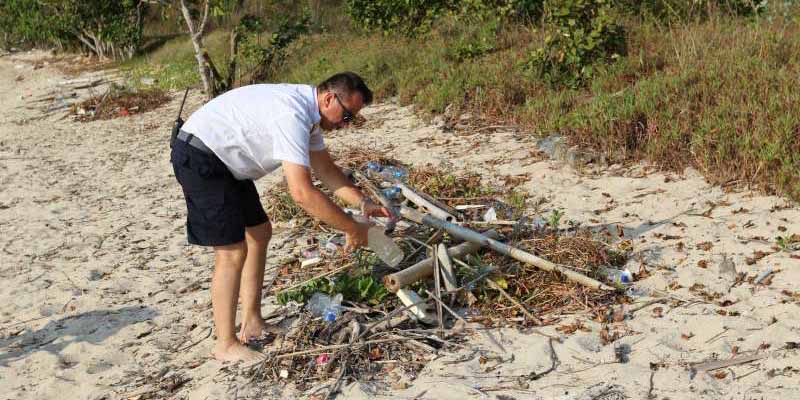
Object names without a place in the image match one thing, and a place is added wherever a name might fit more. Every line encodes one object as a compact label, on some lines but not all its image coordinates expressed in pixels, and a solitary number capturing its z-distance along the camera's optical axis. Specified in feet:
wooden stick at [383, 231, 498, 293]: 12.53
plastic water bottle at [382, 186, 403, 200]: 18.09
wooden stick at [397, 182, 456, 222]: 15.65
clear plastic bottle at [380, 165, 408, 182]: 20.10
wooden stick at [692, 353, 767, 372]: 10.58
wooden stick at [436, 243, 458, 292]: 12.91
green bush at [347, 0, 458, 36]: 33.71
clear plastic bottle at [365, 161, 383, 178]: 20.53
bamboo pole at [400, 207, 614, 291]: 12.91
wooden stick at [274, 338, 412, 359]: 11.60
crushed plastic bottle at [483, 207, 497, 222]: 15.90
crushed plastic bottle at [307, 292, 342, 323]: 12.48
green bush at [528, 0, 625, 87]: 23.97
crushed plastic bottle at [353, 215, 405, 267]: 11.59
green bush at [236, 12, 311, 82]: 38.75
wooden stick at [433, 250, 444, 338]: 12.16
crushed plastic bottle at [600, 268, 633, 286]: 13.29
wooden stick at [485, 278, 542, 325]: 12.26
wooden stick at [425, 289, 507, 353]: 11.71
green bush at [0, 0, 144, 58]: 58.44
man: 10.34
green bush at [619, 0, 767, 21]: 25.21
